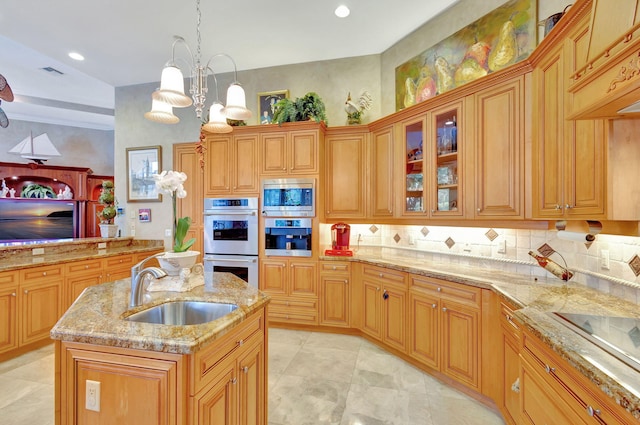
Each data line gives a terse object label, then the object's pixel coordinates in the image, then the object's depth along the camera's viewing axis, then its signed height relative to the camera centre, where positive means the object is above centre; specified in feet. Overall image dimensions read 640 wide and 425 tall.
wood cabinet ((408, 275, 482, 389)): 7.00 -3.18
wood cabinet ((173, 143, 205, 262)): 13.05 +1.25
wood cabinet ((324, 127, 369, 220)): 11.41 +1.68
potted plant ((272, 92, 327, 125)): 11.48 +4.34
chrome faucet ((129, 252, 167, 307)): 4.71 -1.23
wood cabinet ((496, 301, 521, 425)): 5.64 -3.30
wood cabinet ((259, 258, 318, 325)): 11.26 -3.12
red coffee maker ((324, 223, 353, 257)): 11.32 -1.04
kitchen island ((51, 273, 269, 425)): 3.47 -2.09
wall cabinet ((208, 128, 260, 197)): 11.94 +2.17
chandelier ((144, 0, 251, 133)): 5.88 +2.66
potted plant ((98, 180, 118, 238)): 13.99 +0.00
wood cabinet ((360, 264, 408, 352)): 8.89 -3.20
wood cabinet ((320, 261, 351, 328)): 10.93 -3.23
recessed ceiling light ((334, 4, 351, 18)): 9.42 +7.04
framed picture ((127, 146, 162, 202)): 14.27 +2.20
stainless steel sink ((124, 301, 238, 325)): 5.03 -1.85
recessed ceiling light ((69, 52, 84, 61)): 12.08 +7.04
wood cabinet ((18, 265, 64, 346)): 9.29 -3.06
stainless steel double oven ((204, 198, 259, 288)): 11.75 -0.99
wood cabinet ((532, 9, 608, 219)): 4.85 +1.28
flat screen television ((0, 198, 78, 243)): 19.52 -0.38
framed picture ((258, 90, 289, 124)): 13.24 +5.42
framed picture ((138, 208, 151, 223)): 14.49 -0.07
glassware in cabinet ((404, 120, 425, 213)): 9.45 +1.65
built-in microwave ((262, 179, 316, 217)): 11.27 +0.65
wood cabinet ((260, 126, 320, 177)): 11.37 +2.55
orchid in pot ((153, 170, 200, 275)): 5.70 -0.51
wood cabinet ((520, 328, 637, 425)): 2.86 -2.23
